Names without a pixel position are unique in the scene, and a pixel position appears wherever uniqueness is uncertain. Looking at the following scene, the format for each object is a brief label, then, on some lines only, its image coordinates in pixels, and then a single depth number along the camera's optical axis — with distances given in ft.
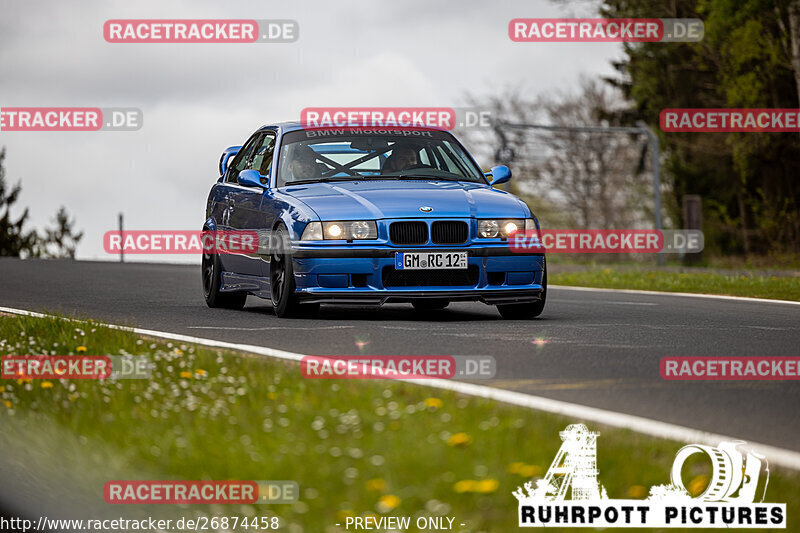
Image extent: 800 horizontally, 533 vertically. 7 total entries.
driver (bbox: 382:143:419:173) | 84.99
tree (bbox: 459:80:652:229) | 422.00
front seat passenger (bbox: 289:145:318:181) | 83.20
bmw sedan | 74.49
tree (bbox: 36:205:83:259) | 634.60
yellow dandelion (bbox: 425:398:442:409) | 40.09
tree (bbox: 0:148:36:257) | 550.11
